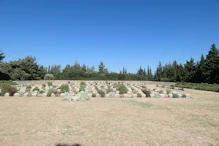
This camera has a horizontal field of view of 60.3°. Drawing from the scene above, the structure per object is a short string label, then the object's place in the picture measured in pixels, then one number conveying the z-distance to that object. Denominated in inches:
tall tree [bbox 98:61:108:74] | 2298.5
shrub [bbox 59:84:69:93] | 589.5
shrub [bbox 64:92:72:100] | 442.4
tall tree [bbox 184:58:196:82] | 1338.6
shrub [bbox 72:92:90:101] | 443.2
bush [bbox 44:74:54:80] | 1604.3
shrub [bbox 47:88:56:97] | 513.1
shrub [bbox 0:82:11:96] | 509.4
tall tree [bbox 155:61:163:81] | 2003.4
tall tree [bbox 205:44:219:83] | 1109.4
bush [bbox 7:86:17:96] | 514.0
